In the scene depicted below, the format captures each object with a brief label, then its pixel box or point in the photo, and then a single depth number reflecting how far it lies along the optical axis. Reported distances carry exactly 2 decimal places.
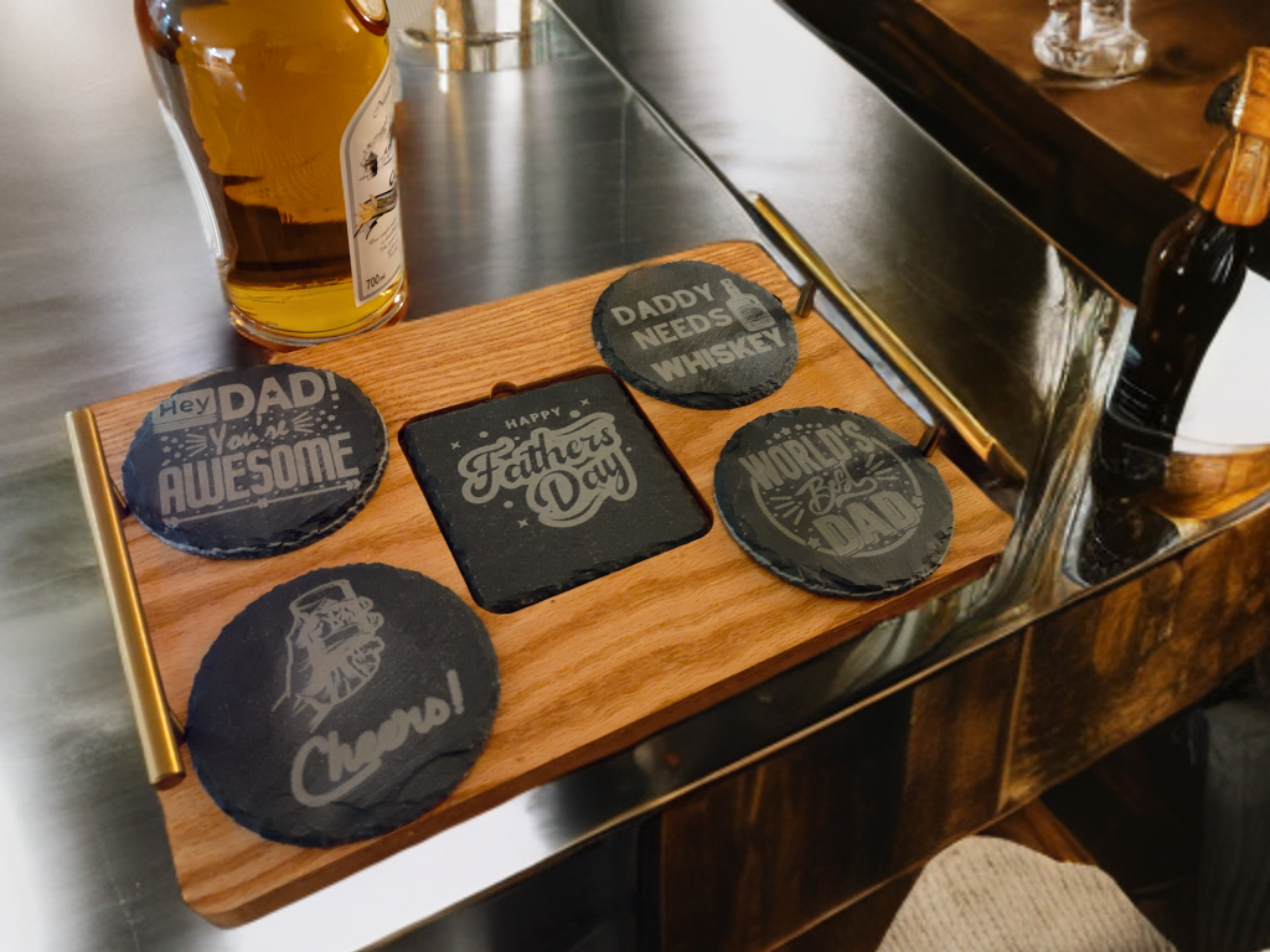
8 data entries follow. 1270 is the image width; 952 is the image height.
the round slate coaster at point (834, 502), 0.52
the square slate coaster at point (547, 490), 0.52
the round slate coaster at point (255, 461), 0.52
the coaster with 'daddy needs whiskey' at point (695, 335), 0.61
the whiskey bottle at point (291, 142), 0.55
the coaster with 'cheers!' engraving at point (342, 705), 0.43
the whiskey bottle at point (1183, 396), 0.62
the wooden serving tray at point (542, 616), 0.43
